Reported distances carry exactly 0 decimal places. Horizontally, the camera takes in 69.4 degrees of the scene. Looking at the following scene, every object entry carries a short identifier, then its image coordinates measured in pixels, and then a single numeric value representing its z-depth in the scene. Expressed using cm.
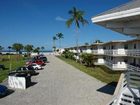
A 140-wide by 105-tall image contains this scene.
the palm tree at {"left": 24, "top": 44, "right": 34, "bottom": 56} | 6080
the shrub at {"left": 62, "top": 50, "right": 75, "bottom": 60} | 3894
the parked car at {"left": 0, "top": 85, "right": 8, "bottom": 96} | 874
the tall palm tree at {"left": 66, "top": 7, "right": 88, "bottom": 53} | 2912
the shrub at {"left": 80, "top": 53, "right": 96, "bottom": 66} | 2285
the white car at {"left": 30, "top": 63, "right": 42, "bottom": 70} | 1997
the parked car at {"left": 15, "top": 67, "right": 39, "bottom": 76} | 1527
